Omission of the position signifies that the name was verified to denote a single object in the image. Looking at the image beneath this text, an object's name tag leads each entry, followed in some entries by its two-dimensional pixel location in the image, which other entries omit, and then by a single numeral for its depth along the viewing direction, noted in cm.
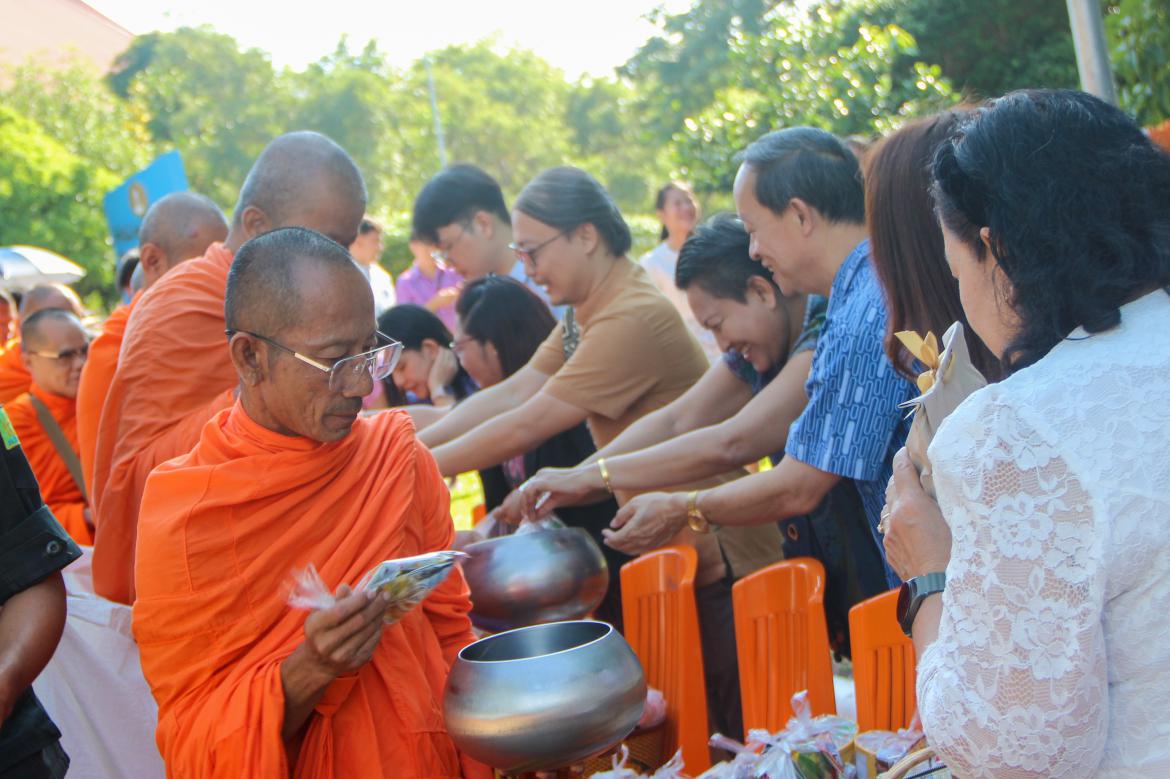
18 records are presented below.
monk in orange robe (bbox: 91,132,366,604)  350
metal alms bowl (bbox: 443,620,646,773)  219
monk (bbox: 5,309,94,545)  511
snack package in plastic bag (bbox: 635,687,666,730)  303
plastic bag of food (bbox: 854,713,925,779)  222
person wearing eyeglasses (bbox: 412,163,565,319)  518
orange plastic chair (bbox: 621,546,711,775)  307
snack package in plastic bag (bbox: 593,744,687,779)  255
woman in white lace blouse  146
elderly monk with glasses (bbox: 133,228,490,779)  229
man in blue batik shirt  269
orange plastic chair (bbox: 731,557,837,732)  289
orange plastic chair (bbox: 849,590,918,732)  252
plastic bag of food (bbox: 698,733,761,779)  236
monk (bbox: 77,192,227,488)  461
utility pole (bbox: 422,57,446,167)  3984
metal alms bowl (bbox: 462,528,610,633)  288
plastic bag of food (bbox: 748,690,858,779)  229
